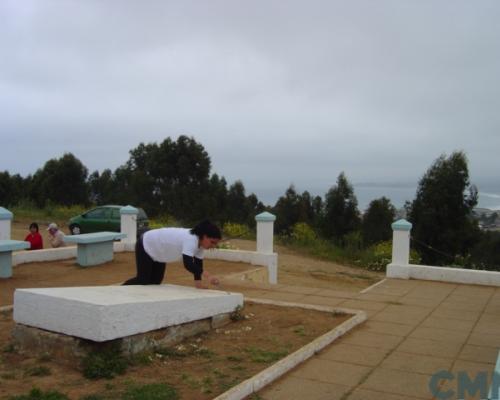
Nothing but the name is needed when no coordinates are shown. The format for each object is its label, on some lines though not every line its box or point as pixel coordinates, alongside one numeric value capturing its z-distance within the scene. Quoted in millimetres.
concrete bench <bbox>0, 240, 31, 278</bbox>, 10126
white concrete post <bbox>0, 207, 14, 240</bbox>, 11148
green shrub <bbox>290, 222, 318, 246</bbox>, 22903
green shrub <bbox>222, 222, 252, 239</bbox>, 24703
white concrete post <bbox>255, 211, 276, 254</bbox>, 12805
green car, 21000
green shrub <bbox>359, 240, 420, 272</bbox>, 18438
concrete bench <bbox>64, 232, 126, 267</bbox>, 11906
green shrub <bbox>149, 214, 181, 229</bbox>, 21305
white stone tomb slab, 4762
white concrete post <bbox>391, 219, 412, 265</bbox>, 11828
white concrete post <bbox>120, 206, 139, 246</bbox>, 14344
